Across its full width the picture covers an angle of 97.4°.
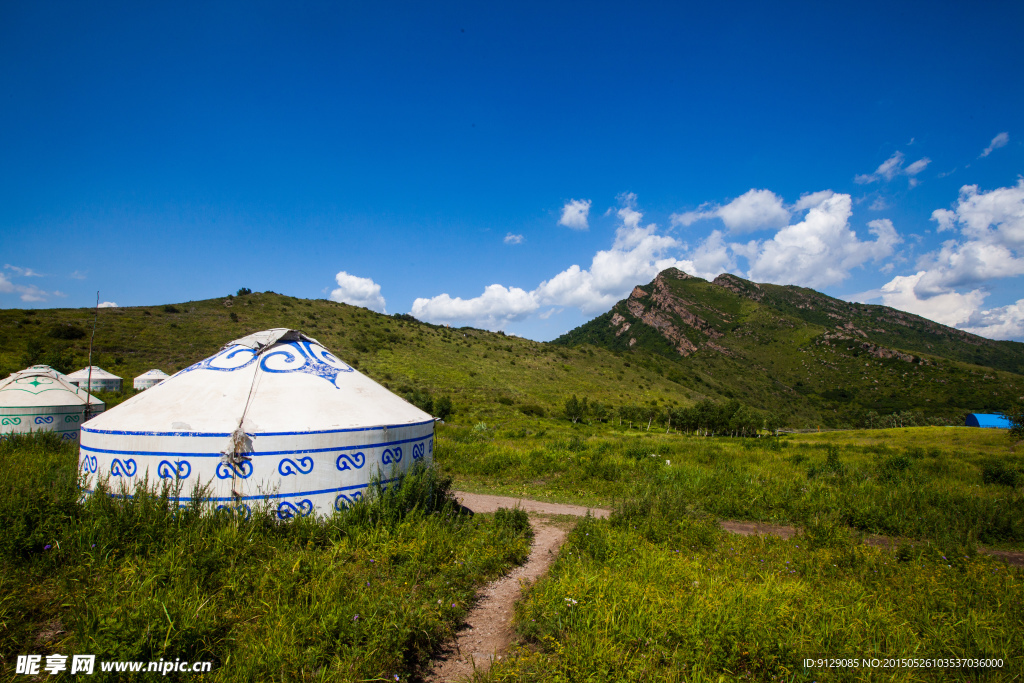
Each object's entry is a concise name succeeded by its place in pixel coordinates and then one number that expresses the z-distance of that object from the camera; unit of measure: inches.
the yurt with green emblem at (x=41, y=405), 476.7
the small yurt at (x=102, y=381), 975.6
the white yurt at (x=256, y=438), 217.6
